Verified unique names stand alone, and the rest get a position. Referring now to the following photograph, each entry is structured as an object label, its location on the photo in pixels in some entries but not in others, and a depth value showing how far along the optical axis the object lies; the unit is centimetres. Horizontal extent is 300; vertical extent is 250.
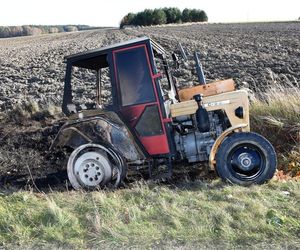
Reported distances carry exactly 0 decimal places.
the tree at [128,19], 8010
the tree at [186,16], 8084
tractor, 603
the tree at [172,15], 8012
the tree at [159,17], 7756
